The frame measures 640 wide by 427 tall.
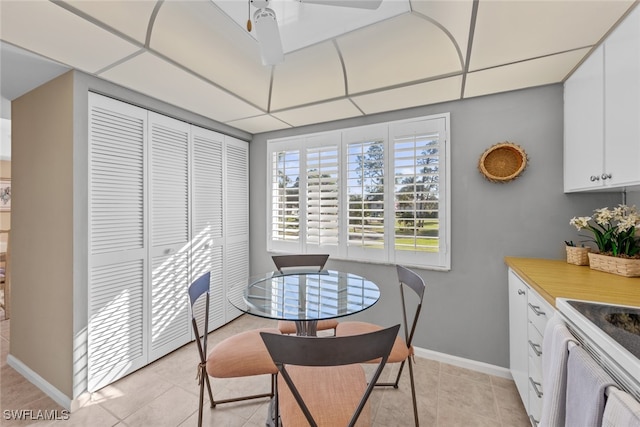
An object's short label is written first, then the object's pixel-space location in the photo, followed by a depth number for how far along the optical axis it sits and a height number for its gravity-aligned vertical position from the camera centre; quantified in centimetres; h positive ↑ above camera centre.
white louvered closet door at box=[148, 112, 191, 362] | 233 -21
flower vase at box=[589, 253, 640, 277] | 149 -33
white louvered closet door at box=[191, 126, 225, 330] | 274 -2
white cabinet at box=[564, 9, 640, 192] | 126 +58
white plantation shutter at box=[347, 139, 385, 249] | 261 +20
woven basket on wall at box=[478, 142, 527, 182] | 206 +43
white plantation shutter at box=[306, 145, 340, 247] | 286 +19
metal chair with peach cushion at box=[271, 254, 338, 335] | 251 -50
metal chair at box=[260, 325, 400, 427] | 93 -85
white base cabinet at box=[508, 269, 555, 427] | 141 -84
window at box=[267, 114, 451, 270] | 237 +21
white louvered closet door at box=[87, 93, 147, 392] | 192 -24
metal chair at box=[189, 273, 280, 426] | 143 -88
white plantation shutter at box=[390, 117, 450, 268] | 233 +20
